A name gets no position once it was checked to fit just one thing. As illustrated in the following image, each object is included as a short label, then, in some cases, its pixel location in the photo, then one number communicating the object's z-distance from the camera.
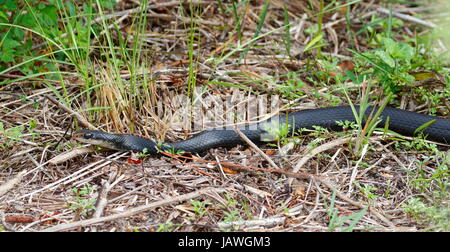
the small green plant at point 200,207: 4.02
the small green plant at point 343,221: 3.79
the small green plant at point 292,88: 5.73
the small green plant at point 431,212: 3.87
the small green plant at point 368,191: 4.27
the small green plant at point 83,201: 4.07
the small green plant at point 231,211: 3.92
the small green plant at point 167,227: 3.83
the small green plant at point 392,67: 5.21
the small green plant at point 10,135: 4.86
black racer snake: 4.92
